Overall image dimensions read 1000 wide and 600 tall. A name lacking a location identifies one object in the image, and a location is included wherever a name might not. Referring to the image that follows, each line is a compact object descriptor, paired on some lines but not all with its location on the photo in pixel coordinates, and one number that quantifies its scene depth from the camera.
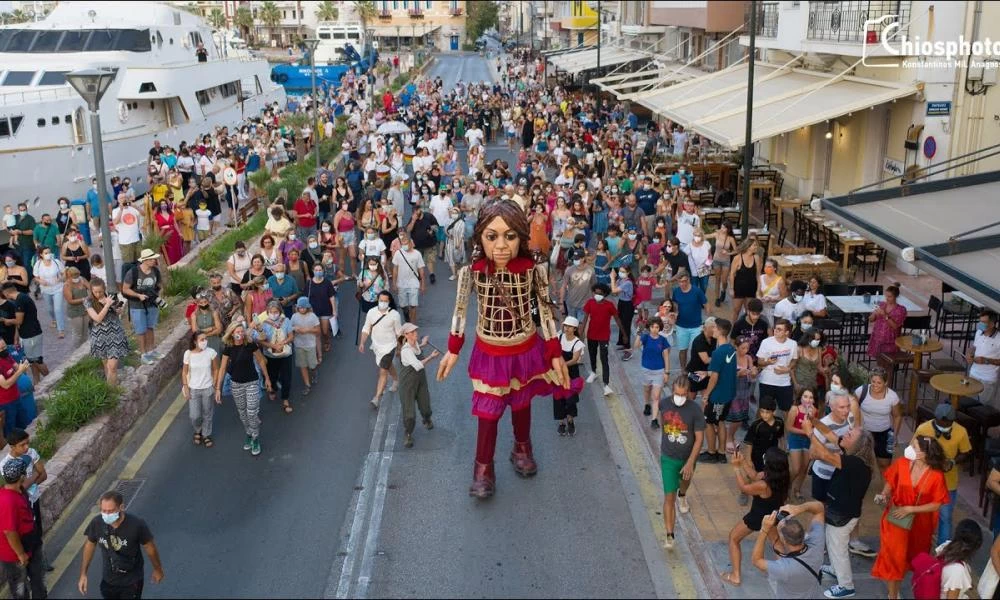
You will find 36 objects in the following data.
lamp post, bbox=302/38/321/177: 26.52
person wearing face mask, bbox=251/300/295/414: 11.20
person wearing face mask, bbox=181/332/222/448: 10.23
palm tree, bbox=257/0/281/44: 115.75
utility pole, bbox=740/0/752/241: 16.17
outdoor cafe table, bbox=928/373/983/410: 9.57
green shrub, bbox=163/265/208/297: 15.12
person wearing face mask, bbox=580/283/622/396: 11.57
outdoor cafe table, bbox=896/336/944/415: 10.77
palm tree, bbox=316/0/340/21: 118.88
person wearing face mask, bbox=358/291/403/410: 11.10
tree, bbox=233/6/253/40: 110.40
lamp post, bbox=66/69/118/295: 11.94
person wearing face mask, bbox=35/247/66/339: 14.12
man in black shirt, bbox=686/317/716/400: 9.89
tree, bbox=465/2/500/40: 135.12
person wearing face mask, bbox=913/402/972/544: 7.74
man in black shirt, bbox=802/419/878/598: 7.30
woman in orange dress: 7.08
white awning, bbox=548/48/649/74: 42.91
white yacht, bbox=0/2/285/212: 24.06
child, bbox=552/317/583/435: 10.46
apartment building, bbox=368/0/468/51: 125.00
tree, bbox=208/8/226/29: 95.20
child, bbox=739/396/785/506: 8.41
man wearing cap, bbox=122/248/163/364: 12.42
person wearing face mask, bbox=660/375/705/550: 8.05
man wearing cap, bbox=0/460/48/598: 7.02
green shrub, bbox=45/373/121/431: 9.88
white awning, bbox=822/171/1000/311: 8.69
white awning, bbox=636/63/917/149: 17.27
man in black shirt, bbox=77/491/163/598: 6.84
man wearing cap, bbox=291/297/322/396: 11.98
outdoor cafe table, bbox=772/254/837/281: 14.87
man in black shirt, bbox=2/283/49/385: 12.06
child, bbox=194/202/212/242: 19.44
